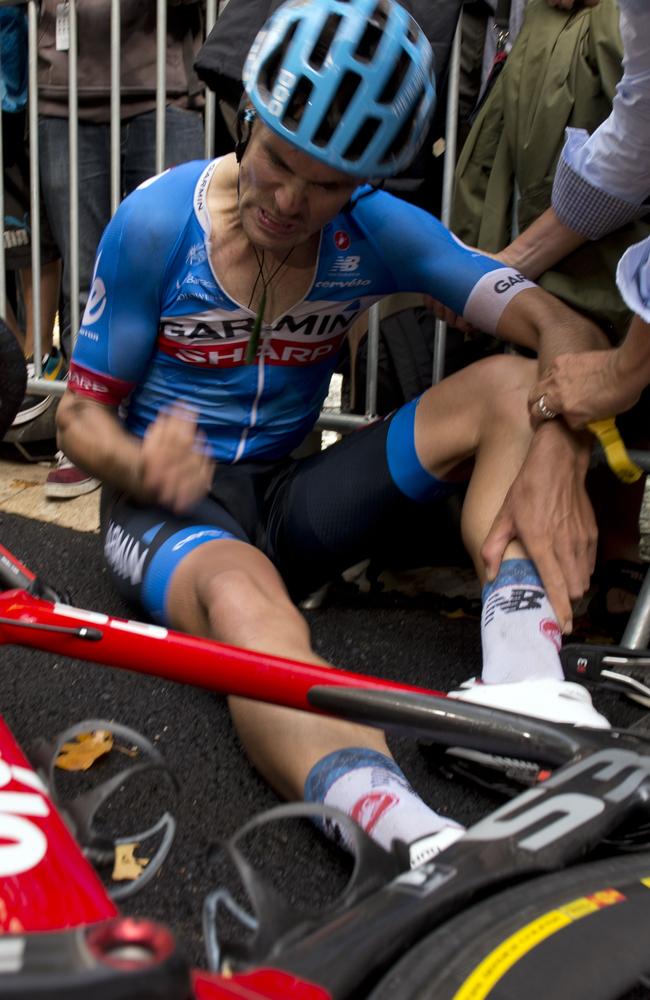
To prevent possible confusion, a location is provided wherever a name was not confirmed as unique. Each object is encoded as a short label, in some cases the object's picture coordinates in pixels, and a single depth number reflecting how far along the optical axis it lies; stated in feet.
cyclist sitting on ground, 5.46
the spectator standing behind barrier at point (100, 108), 10.71
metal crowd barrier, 8.88
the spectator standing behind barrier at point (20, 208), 11.93
